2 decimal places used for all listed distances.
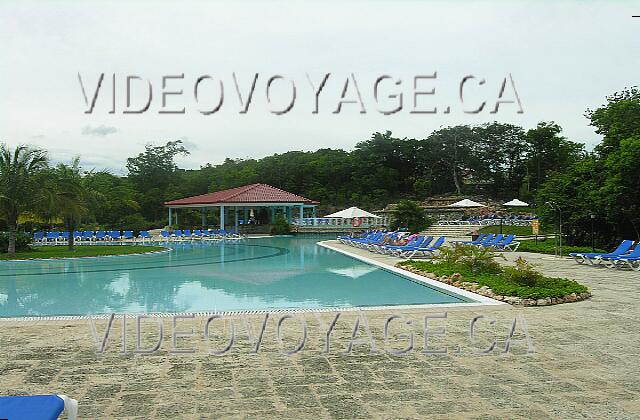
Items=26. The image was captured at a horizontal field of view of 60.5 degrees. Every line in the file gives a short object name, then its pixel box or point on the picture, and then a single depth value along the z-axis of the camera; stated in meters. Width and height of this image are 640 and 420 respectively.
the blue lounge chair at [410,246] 17.00
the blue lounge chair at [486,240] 18.89
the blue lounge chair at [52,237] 26.61
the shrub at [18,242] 20.95
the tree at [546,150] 44.53
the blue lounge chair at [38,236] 26.45
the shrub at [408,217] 28.95
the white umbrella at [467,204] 32.05
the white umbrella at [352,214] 29.52
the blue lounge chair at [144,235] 29.59
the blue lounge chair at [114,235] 28.53
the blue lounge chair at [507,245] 18.19
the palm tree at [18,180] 18.33
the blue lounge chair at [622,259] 12.81
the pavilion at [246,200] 33.73
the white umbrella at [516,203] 30.09
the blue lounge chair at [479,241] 19.23
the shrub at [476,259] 11.07
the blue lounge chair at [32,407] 2.46
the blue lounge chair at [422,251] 16.47
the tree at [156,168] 49.12
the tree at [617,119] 18.30
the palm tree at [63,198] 18.83
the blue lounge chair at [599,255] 13.32
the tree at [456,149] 47.28
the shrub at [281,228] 35.34
